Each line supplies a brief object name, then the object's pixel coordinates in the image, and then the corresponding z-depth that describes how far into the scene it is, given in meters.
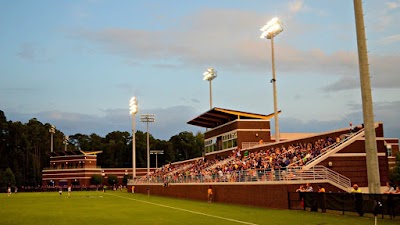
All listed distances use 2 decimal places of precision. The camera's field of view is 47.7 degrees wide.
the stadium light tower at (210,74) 77.06
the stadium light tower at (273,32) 49.34
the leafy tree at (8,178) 114.31
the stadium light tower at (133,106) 85.75
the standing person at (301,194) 30.48
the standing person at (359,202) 24.38
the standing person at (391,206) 22.31
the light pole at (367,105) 24.67
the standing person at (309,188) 30.42
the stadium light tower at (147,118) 96.13
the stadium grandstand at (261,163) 33.78
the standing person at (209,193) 43.39
